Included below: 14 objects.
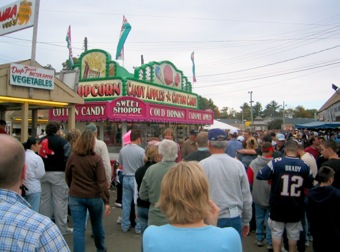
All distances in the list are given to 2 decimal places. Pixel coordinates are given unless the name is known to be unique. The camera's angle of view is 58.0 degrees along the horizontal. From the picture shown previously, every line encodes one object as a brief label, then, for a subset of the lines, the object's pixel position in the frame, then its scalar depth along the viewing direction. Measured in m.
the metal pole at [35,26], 9.50
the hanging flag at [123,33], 18.17
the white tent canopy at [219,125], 25.53
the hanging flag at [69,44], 19.42
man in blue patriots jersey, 4.42
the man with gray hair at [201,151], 4.61
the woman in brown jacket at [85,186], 4.30
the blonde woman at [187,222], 1.62
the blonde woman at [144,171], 4.32
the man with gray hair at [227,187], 3.51
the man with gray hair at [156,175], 3.71
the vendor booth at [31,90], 7.86
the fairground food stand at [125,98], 12.77
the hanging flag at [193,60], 26.03
